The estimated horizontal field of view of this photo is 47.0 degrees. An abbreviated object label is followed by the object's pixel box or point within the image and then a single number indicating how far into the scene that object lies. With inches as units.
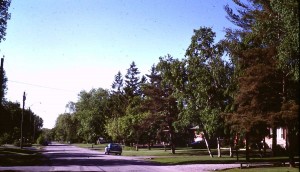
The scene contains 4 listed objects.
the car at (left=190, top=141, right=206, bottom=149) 2741.1
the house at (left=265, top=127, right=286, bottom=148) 2053.3
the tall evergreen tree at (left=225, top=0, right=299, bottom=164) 932.0
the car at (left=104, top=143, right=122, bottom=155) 2075.5
